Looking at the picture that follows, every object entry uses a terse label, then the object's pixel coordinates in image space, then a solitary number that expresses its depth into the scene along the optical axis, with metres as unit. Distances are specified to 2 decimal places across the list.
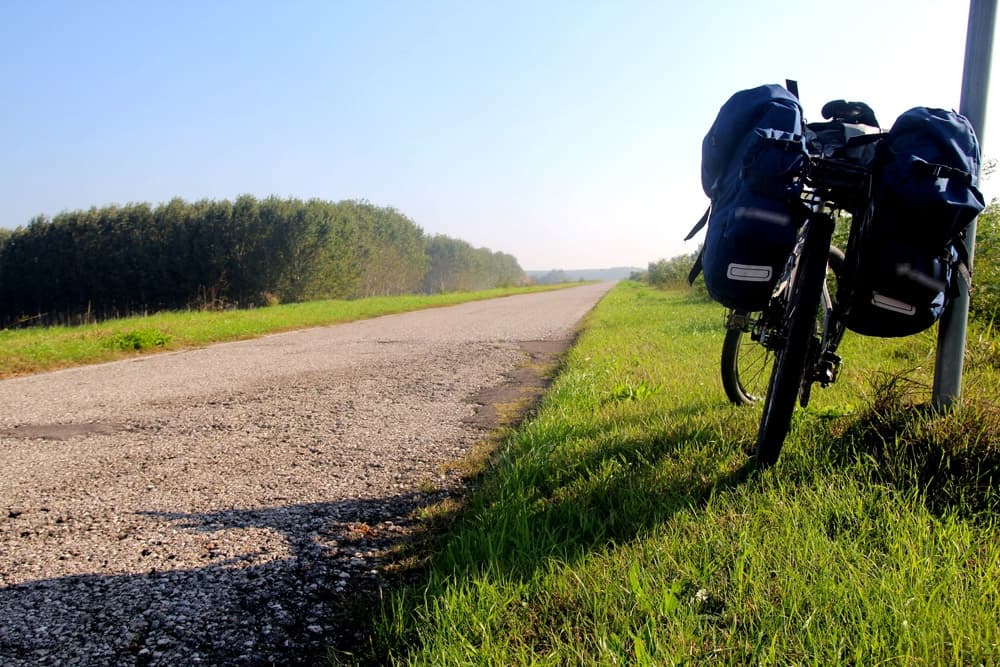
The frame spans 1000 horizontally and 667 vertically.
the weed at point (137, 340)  9.86
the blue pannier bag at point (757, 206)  2.33
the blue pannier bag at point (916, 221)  2.06
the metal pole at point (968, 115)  2.67
